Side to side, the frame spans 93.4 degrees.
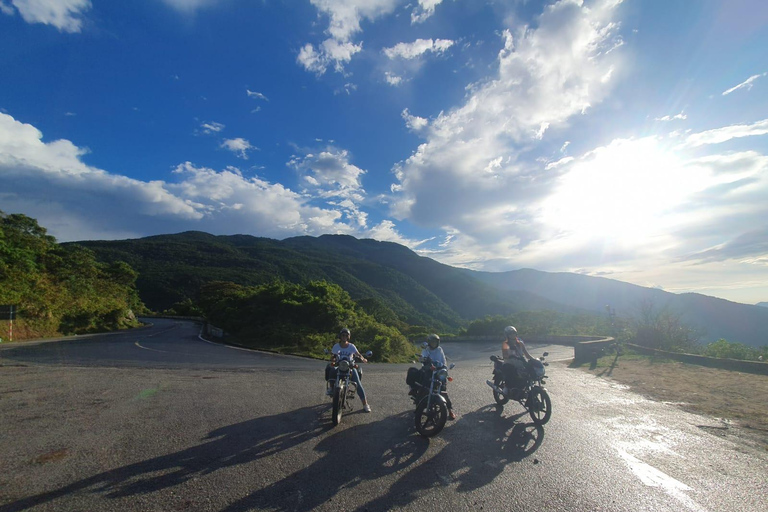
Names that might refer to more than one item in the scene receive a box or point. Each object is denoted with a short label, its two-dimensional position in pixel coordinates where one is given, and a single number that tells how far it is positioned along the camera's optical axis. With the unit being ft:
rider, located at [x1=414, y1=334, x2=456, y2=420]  21.86
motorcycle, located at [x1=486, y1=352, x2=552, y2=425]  21.20
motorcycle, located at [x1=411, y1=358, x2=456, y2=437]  18.61
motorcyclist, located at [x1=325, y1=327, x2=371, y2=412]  21.85
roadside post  63.62
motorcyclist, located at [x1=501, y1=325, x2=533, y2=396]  22.93
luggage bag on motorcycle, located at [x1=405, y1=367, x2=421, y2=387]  22.98
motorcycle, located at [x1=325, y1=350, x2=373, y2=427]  20.48
